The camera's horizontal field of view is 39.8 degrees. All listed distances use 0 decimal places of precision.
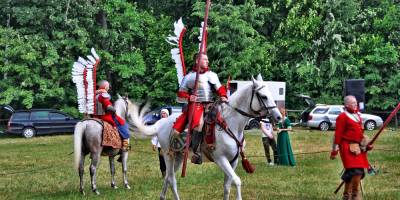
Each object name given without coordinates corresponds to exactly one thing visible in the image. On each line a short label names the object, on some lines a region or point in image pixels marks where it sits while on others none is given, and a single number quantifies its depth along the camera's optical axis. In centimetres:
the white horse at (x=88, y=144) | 1148
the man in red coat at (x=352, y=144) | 884
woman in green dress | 1580
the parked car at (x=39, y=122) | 3069
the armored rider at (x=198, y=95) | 930
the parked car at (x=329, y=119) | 3169
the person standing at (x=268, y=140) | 1617
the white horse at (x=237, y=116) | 895
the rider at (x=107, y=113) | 1181
